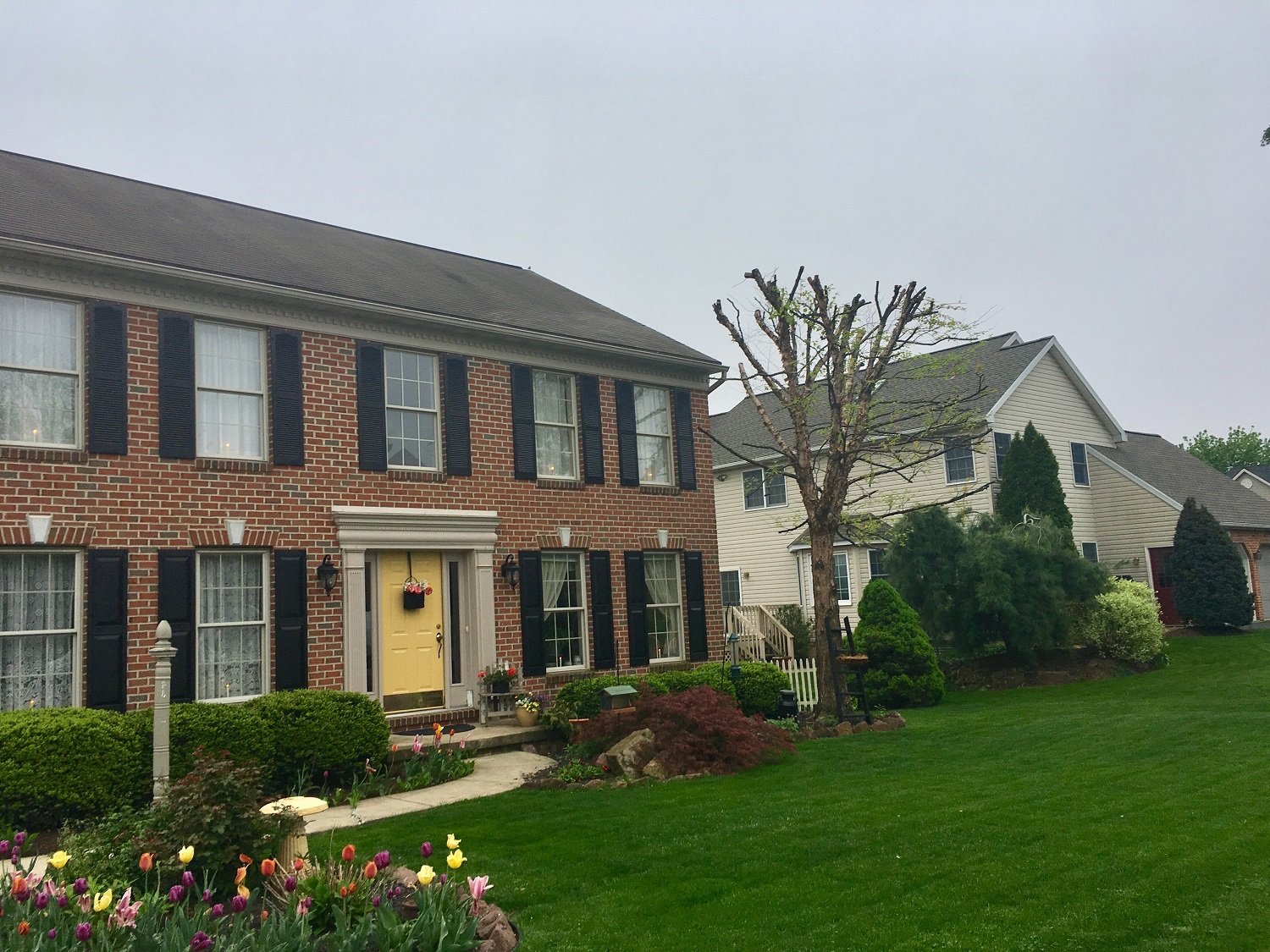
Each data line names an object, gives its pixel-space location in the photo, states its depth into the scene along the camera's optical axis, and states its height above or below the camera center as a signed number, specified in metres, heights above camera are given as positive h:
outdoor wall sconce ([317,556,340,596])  12.27 +0.67
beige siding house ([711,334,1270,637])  25.73 +2.84
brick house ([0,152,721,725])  10.71 +2.09
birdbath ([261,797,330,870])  6.09 -1.12
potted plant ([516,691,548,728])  13.12 -1.24
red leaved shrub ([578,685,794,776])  10.49 -1.36
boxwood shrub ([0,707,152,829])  8.73 -1.12
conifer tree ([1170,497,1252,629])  23.75 +0.13
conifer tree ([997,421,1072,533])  24.22 +2.66
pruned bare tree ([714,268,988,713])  13.90 +3.35
